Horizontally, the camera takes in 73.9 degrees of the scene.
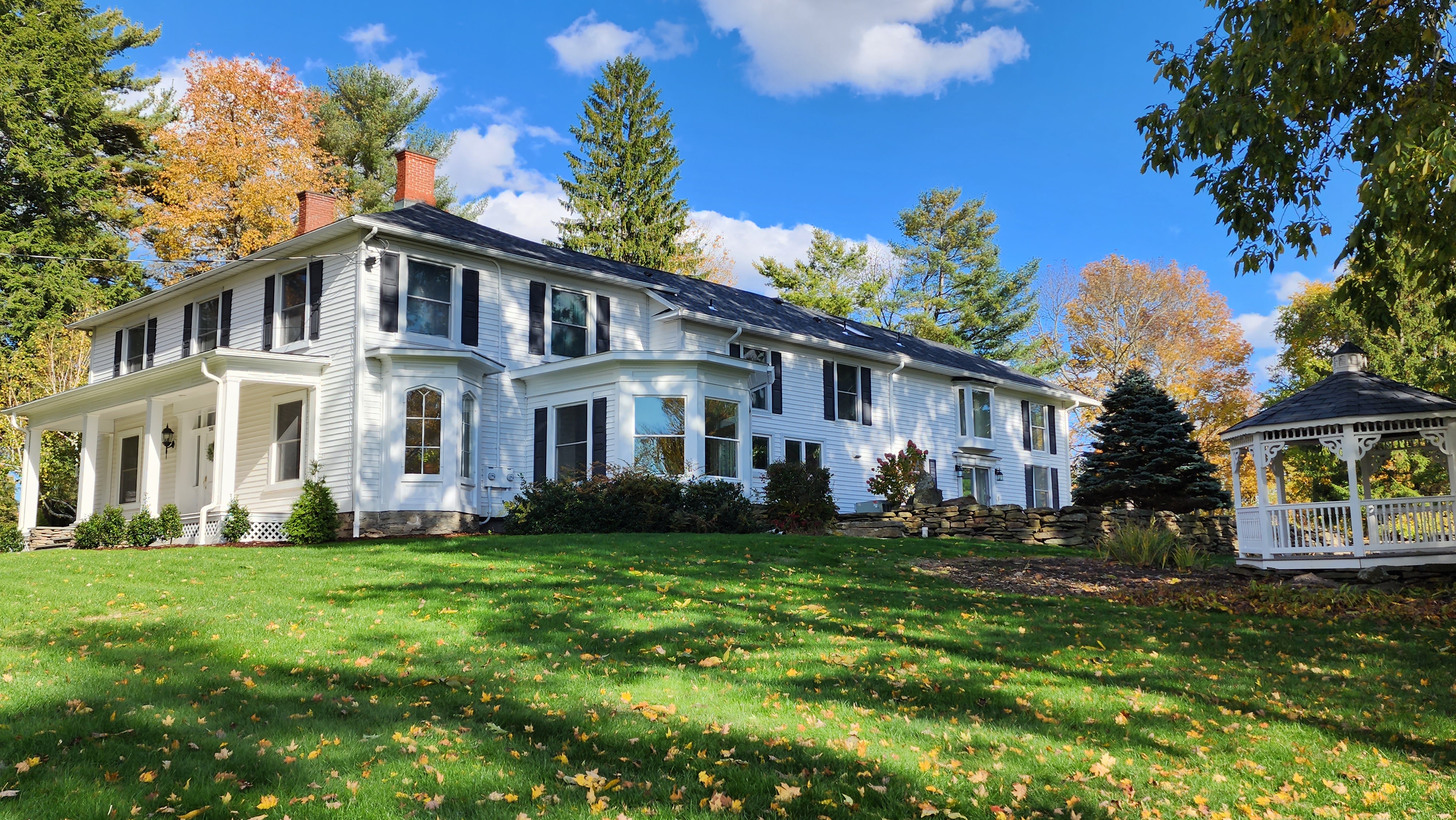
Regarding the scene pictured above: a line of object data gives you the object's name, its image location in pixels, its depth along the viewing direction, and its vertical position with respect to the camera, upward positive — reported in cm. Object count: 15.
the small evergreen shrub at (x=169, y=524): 1692 -19
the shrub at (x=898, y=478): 2180 +57
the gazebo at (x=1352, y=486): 1299 +16
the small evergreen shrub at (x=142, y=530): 1675 -28
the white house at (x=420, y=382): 1714 +243
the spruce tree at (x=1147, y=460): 2550 +108
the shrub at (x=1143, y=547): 1438 -70
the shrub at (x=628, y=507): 1653 +0
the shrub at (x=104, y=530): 1689 -28
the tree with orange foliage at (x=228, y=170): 3022 +1096
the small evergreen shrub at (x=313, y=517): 1569 -10
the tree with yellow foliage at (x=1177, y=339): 3875 +649
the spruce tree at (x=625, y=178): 3869 +1319
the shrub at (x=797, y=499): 1869 +11
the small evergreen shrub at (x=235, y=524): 1638 -19
